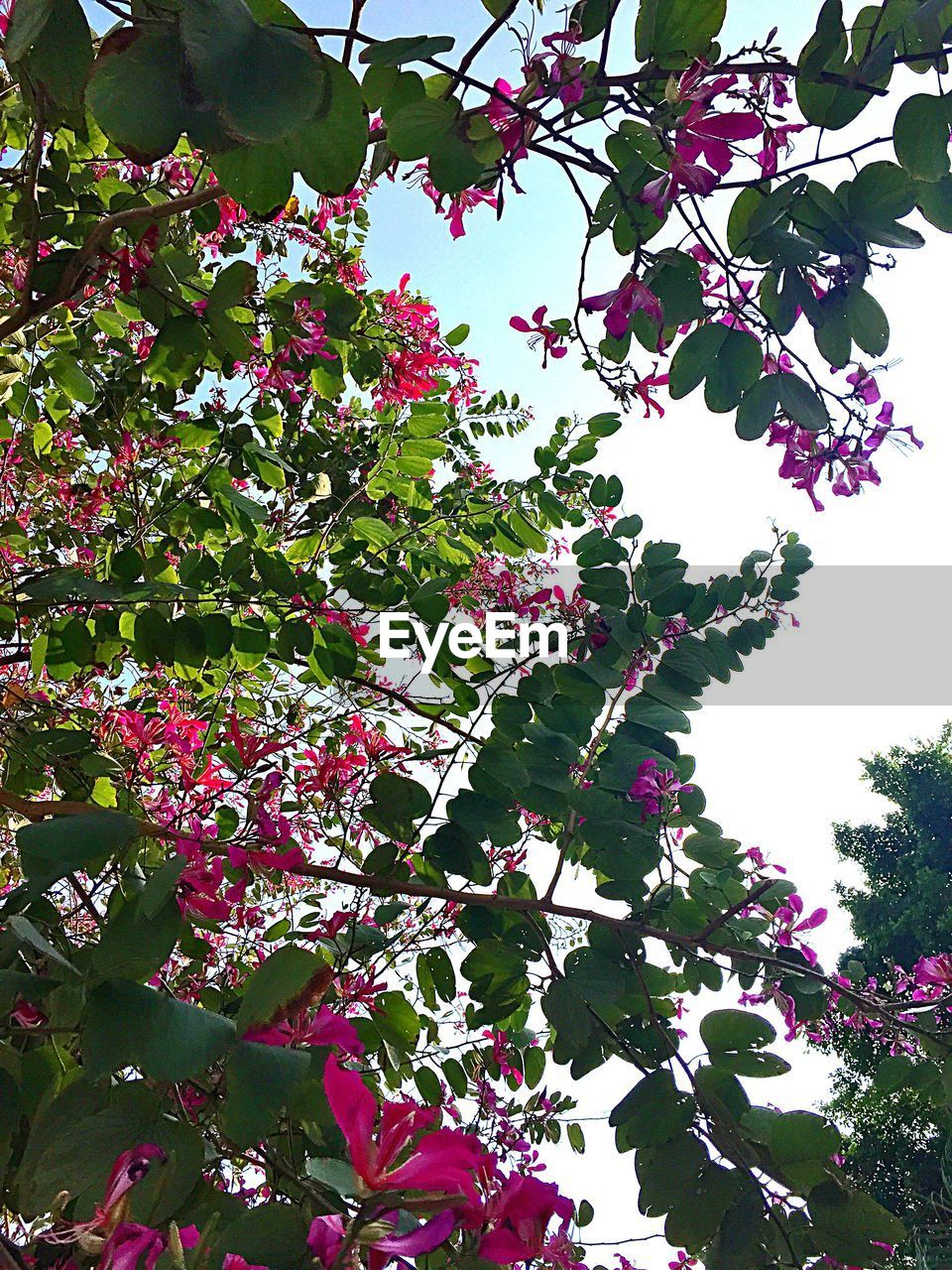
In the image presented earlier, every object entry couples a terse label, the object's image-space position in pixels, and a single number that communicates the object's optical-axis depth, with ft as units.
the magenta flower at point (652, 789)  4.82
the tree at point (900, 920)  29.66
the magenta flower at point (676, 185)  2.92
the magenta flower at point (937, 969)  5.11
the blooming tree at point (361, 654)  2.25
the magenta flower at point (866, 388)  3.97
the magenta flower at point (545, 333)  4.71
